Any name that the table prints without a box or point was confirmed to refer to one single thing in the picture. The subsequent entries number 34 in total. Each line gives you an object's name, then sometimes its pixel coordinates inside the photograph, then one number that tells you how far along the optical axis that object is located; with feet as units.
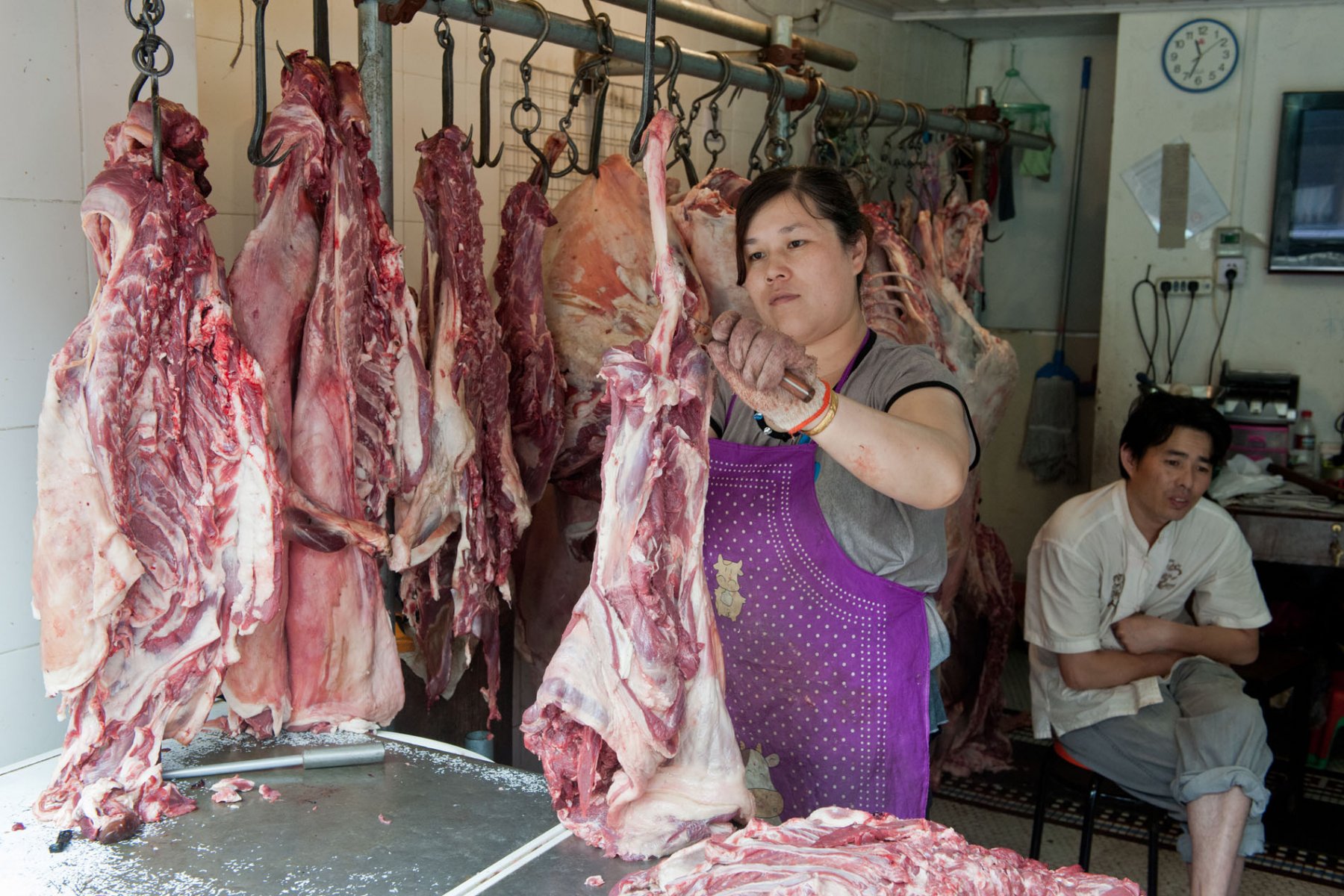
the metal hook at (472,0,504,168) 7.76
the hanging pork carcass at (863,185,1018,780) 12.90
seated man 11.14
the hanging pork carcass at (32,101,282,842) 5.95
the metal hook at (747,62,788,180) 10.62
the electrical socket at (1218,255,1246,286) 18.97
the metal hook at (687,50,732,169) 10.05
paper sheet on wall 19.07
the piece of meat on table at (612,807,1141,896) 5.09
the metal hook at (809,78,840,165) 11.53
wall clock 18.72
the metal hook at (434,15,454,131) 7.61
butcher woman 7.79
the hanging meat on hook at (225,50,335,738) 6.82
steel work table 5.37
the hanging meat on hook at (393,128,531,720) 7.75
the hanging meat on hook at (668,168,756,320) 10.73
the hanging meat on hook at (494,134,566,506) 8.96
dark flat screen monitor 18.06
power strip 19.24
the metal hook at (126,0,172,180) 5.91
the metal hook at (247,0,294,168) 6.30
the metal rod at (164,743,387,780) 6.47
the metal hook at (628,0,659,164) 6.07
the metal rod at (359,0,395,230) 7.69
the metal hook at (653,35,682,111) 9.08
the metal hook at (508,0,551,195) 8.11
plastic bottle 18.31
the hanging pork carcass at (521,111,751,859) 5.76
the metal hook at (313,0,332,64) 7.13
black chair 11.07
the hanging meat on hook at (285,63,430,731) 6.95
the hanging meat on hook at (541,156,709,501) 9.62
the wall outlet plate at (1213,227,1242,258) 18.89
